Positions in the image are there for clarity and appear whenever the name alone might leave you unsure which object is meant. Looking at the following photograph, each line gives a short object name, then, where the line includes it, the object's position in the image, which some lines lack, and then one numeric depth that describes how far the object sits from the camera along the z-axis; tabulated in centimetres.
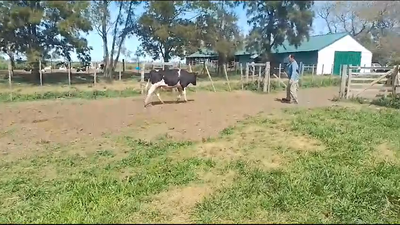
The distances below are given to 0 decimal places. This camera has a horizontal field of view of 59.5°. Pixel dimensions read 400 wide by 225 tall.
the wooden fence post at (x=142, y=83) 1460
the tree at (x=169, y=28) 2561
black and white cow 1112
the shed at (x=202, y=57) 3187
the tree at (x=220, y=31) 2872
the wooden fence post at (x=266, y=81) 1542
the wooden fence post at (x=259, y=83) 1640
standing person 1082
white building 3353
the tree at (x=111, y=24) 2455
